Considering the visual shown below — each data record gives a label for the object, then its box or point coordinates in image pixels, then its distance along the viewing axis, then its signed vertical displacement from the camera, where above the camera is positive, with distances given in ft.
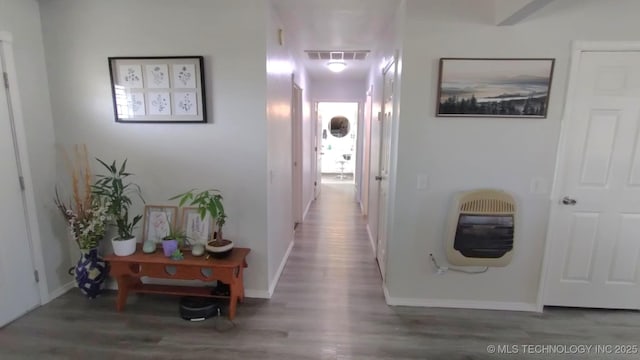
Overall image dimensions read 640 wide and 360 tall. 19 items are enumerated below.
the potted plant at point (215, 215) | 7.47 -1.97
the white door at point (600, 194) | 7.36 -1.37
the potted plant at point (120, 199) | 7.94 -1.73
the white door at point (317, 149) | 20.96 -1.06
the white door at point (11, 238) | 7.39 -2.61
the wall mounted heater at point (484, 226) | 7.51 -2.13
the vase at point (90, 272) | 8.32 -3.73
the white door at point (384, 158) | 9.29 -0.73
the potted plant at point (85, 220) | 8.16 -2.29
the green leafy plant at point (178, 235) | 8.18 -2.70
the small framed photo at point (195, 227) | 8.57 -2.55
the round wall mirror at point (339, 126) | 32.24 +0.89
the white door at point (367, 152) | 15.43 -0.84
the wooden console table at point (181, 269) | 7.63 -3.37
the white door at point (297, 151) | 13.47 -0.77
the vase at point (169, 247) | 7.86 -2.85
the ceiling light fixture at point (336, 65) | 14.58 +3.27
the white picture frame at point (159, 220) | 8.65 -2.40
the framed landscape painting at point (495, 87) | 7.38 +1.18
